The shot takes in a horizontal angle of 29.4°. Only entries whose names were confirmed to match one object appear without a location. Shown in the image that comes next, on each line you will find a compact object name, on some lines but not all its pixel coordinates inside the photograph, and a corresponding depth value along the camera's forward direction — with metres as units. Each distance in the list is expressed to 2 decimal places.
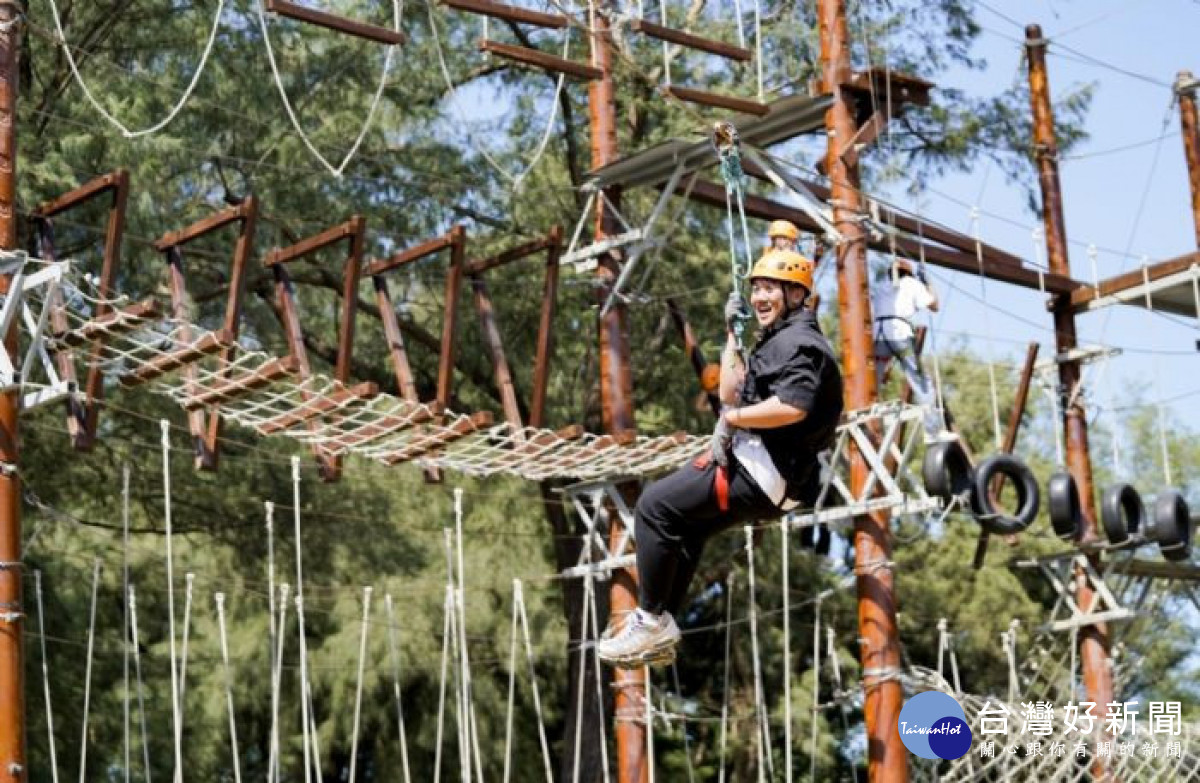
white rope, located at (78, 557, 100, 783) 12.88
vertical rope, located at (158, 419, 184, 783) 12.27
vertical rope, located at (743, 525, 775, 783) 14.24
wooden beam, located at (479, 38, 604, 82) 12.58
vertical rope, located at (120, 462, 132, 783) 12.31
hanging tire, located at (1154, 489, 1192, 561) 16.25
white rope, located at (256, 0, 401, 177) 11.65
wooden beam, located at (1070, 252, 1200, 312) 16.55
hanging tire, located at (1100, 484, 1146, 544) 16.47
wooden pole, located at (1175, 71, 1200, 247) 17.45
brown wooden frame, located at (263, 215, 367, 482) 11.91
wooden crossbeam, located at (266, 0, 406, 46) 11.66
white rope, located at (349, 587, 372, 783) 13.67
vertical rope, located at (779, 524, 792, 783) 13.26
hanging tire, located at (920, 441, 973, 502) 14.08
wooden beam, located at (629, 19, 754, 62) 13.11
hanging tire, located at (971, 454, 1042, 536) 14.52
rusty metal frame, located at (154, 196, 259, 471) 11.10
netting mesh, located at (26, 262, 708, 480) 10.44
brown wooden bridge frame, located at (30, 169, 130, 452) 10.75
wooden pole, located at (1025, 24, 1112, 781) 16.95
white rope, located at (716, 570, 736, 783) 17.51
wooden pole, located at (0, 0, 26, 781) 10.48
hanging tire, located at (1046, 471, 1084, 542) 16.22
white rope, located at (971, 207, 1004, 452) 15.61
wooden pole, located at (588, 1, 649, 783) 13.88
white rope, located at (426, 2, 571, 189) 17.24
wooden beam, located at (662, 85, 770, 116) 13.16
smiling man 6.50
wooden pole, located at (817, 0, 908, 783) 13.38
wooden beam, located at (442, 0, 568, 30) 12.72
